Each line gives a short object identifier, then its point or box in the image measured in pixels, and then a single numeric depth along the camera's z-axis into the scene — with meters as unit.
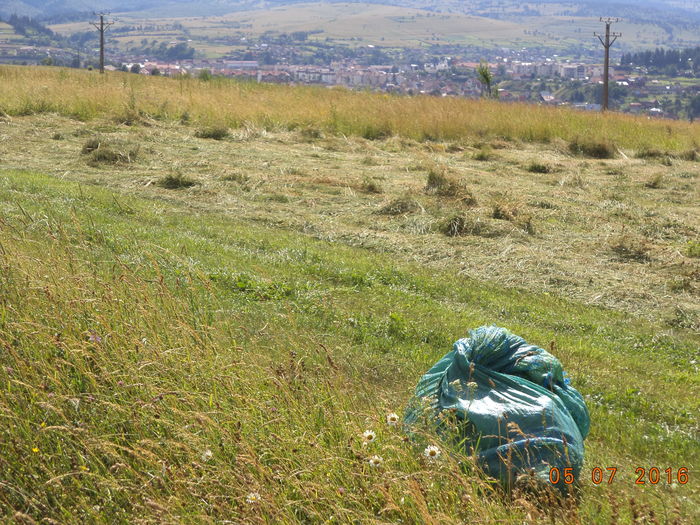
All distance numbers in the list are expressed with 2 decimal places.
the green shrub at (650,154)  19.84
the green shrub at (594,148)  20.23
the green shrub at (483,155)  18.30
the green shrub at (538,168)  16.75
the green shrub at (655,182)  15.40
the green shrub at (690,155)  19.53
